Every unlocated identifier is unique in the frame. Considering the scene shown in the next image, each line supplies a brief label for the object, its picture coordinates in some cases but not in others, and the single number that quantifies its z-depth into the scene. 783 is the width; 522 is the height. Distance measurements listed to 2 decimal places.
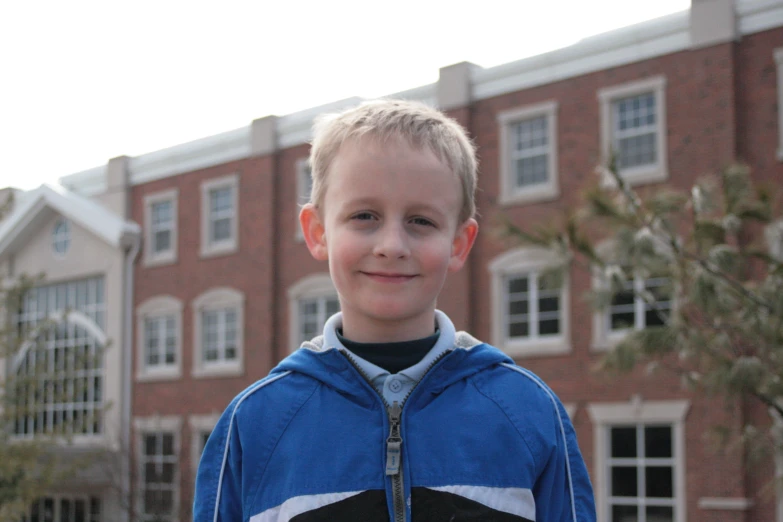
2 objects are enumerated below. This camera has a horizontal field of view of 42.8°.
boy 2.18
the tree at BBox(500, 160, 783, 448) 9.79
